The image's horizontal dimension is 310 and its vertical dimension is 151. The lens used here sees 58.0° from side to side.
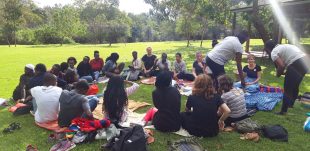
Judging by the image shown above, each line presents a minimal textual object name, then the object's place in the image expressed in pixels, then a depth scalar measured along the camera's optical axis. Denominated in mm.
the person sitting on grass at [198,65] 10484
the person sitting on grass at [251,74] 8356
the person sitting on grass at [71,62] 9584
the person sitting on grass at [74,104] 5379
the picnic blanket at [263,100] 7184
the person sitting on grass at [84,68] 10312
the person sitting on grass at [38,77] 6793
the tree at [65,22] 43531
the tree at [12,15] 39375
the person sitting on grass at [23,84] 7302
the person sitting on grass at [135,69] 11125
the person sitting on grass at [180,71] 10605
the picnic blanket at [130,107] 6734
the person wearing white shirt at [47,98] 5727
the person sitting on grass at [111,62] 9962
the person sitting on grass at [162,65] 10953
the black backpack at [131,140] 4328
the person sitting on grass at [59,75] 8047
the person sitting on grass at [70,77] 8141
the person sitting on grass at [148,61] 11730
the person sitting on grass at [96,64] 11383
